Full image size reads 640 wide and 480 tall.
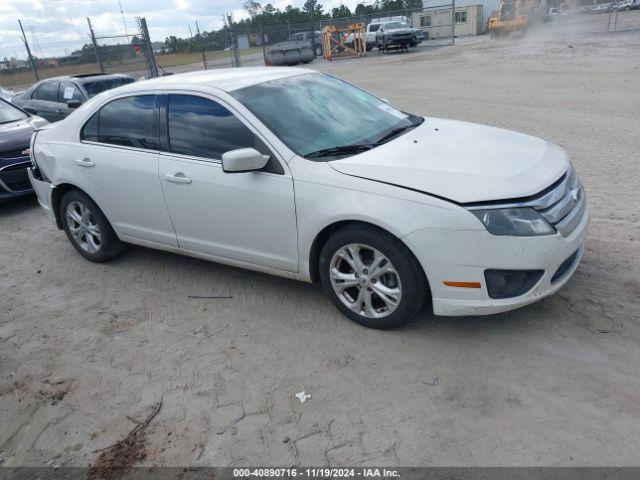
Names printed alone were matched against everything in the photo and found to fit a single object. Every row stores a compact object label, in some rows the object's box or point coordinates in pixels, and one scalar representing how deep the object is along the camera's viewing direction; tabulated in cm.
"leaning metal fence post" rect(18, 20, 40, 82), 2568
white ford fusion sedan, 312
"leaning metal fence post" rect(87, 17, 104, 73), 2159
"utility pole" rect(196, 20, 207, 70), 2814
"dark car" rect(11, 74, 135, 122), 1047
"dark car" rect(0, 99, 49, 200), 709
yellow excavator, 2902
